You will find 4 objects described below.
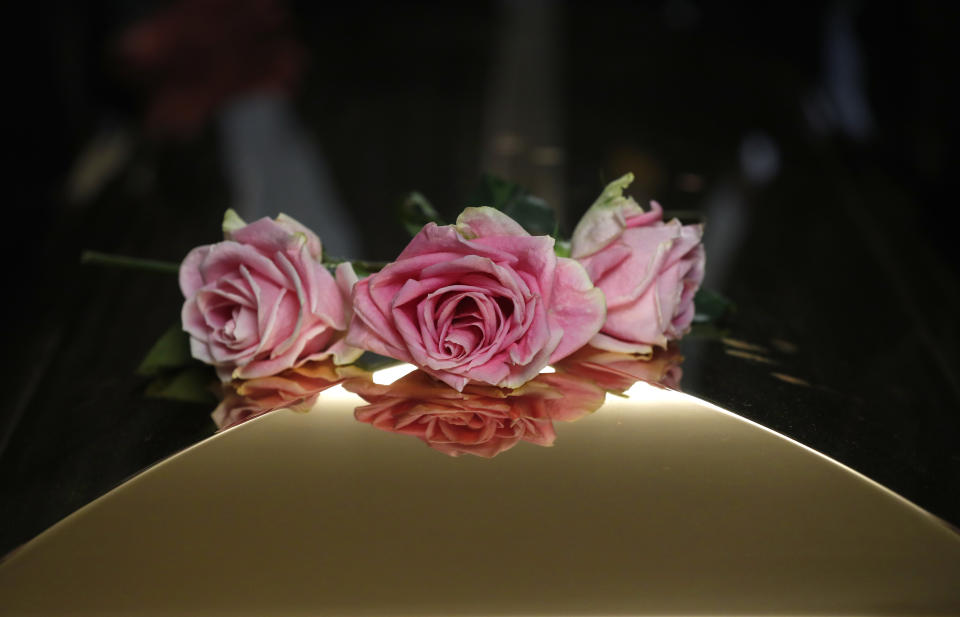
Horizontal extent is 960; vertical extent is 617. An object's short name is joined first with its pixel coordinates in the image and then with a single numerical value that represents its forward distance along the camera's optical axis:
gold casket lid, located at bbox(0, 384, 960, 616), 0.54
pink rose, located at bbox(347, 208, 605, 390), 0.60
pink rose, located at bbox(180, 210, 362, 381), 0.64
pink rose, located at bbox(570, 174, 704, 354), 0.65
